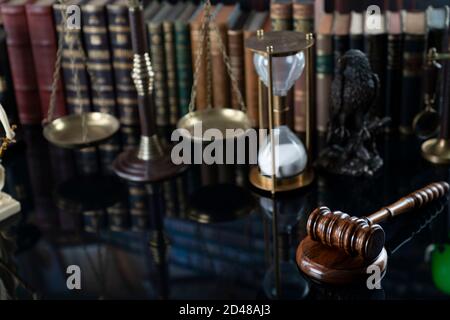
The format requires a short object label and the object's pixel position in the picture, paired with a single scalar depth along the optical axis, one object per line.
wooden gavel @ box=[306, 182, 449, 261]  1.70
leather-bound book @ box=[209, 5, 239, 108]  2.39
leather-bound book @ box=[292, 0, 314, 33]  2.29
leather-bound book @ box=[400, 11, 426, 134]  2.28
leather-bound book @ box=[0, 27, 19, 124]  2.47
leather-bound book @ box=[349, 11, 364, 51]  2.28
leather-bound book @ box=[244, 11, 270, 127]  2.38
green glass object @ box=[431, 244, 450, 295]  1.73
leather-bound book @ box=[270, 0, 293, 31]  2.32
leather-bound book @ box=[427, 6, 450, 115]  2.24
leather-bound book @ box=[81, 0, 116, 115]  2.42
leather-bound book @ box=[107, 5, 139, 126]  2.40
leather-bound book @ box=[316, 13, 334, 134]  2.30
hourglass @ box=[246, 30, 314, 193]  1.96
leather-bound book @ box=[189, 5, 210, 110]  2.42
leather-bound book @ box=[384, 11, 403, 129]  2.29
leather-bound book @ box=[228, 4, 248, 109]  2.37
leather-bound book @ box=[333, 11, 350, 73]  2.29
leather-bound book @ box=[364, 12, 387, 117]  2.28
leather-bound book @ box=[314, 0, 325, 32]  2.34
